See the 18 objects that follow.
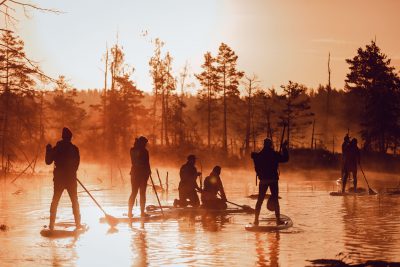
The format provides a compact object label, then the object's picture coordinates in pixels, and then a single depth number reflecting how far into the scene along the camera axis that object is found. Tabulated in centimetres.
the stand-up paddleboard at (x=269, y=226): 1939
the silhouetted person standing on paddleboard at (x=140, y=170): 2212
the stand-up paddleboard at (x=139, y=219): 2162
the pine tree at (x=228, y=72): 10912
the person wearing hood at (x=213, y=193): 2457
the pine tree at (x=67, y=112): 12539
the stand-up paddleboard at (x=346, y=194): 3382
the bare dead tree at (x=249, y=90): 10513
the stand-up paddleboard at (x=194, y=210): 2430
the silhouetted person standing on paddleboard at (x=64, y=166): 1902
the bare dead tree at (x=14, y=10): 1919
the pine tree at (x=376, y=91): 9088
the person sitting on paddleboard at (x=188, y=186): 2512
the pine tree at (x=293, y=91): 9898
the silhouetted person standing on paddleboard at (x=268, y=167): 1995
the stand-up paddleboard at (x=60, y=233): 1850
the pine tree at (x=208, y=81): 11052
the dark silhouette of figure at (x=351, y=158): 3375
